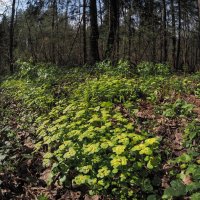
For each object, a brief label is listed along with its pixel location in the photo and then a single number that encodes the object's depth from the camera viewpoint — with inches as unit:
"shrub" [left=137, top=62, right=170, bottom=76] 229.8
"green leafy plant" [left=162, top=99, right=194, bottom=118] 126.6
